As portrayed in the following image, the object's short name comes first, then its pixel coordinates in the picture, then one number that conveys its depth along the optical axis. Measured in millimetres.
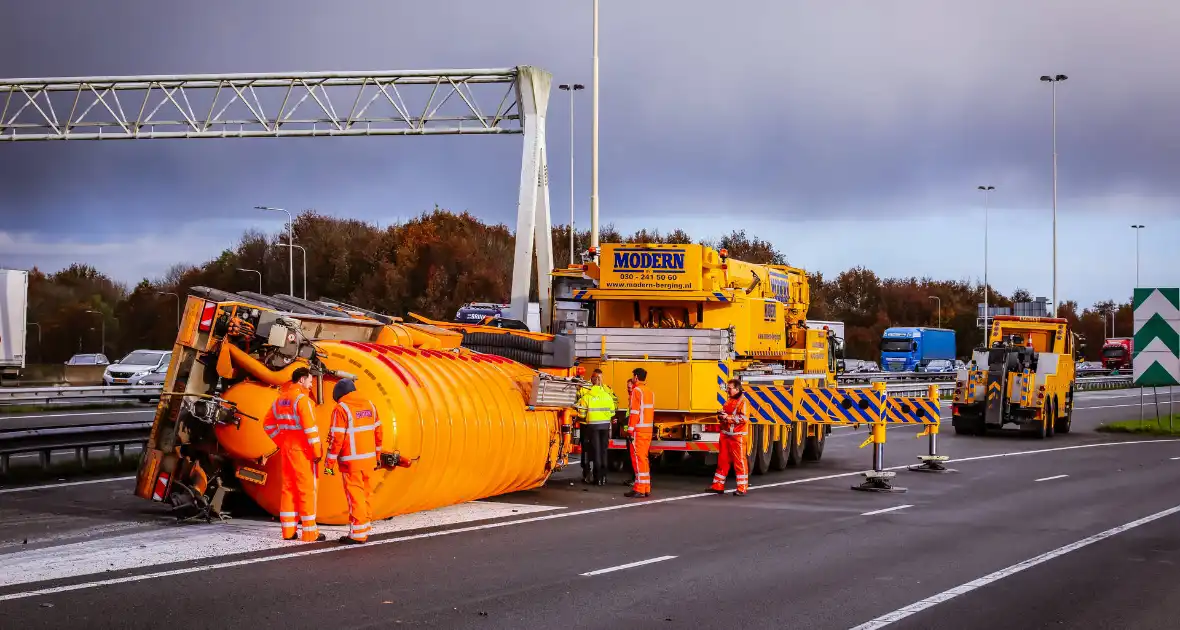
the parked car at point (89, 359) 65331
